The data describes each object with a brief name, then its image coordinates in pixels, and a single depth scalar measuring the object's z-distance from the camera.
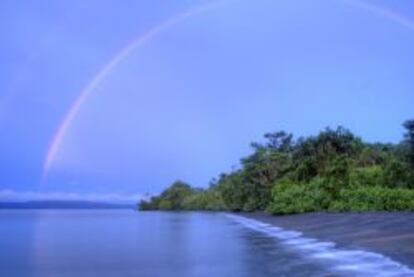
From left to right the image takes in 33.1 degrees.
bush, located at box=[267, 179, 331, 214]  69.75
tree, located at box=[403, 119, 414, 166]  52.78
